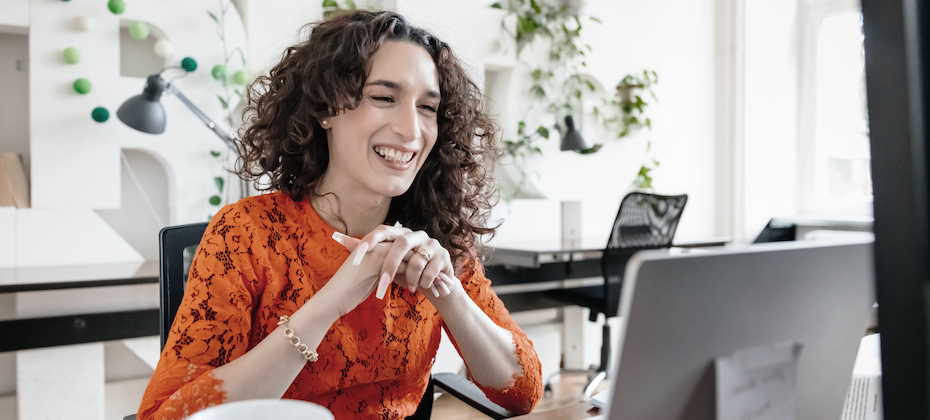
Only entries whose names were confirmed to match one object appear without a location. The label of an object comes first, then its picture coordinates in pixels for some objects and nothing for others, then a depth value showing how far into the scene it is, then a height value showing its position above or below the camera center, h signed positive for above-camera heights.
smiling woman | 0.89 -0.05
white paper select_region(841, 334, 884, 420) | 0.73 -0.23
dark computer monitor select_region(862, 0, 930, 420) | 0.29 +0.01
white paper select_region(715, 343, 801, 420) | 0.51 -0.15
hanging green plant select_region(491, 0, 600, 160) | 3.33 +0.93
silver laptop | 0.45 -0.08
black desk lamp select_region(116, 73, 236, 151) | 2.09 +0.40
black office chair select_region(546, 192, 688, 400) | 2.66 -0.08
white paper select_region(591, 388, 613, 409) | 0.83 -0.26
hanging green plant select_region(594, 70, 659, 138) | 3.85 +0.72
